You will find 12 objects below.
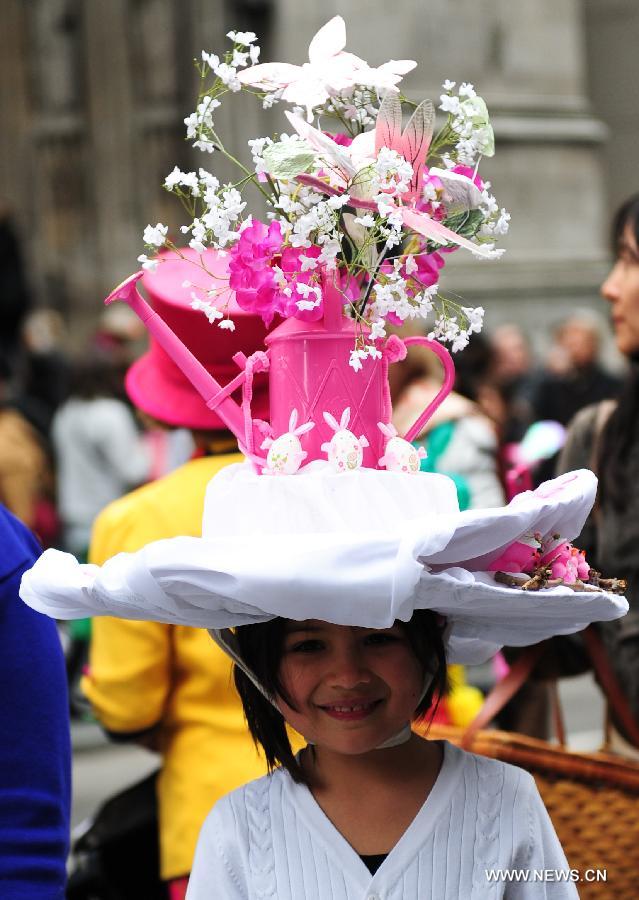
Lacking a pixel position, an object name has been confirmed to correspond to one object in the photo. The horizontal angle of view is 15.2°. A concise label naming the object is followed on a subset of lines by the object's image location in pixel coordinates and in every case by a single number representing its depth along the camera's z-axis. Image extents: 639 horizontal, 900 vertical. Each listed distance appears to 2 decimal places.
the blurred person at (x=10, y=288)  21.03
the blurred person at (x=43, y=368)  17.90
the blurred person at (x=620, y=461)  5.70
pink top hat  5.10
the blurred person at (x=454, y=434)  8.76
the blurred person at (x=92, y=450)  14.54
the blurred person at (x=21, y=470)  12.04
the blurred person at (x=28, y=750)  4.06
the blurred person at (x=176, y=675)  5.34
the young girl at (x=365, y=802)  3.69
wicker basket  5.27
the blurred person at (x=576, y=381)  15.60
